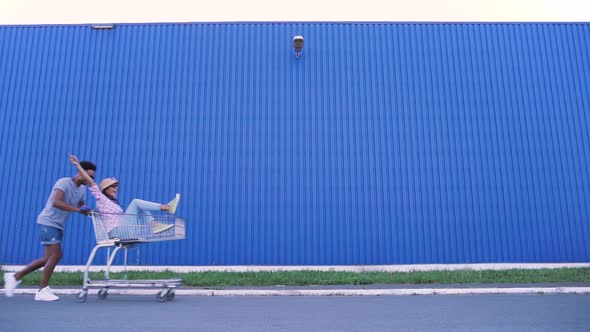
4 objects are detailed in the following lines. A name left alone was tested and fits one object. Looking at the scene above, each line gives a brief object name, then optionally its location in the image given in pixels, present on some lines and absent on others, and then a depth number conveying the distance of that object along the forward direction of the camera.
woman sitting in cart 6.72
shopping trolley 6.69
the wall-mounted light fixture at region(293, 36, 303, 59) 12.40
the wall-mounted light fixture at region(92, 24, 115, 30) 13.19
